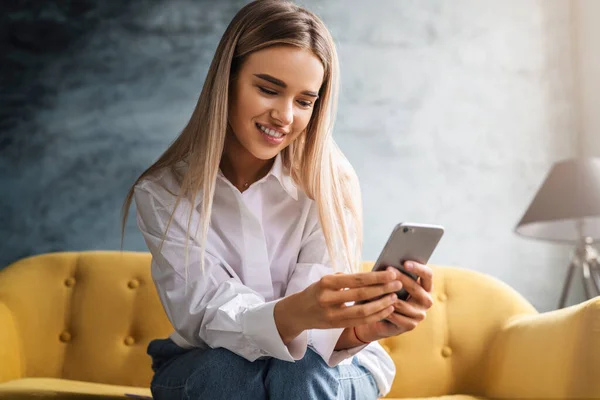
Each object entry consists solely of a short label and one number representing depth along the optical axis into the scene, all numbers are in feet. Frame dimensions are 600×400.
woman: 3.72
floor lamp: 7.07
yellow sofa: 6.17
